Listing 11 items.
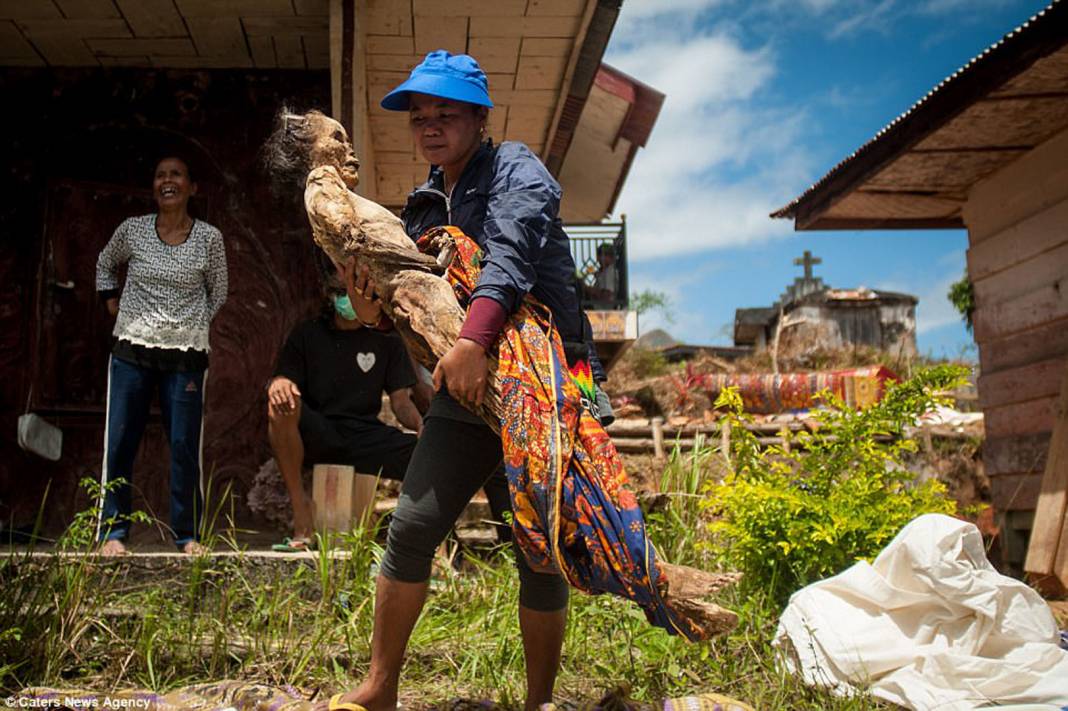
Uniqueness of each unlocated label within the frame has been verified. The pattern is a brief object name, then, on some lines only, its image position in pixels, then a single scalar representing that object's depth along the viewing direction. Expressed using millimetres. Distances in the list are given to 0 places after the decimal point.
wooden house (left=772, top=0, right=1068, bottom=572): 5902
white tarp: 3262
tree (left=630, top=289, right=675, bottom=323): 26047
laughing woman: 4820
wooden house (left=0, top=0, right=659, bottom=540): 5934
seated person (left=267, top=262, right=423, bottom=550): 5305
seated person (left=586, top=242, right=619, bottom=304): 13297
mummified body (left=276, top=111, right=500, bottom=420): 2828
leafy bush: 4168
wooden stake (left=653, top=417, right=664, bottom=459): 10195
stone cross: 34344
